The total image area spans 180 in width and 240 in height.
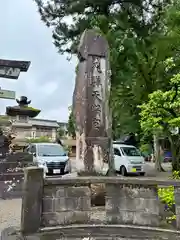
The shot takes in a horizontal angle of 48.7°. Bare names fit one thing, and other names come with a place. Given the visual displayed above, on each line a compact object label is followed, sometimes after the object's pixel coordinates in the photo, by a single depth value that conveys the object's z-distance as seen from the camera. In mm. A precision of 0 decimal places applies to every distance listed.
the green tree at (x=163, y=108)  5590
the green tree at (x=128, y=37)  9149
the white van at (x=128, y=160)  11153
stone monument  4476
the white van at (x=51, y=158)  9053
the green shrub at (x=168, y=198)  3093
